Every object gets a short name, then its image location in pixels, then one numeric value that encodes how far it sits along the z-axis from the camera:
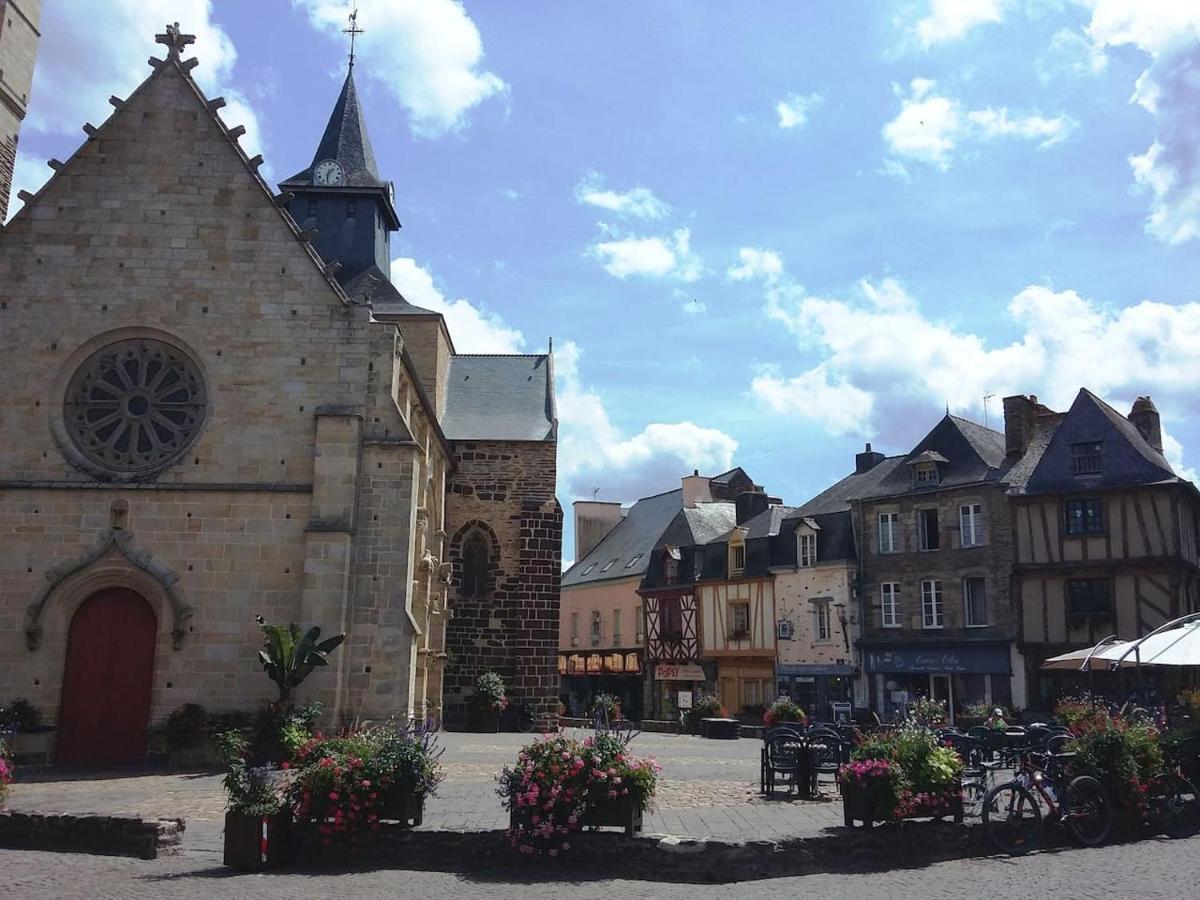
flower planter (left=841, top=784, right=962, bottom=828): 7.85
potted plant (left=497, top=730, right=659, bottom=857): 7.24
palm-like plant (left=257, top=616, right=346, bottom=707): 13.55
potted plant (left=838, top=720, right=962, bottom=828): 7.82
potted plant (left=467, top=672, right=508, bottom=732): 21.69
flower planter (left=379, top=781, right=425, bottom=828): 7.56
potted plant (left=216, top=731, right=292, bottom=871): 7.20
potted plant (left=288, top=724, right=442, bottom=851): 7.40
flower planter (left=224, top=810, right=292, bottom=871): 7.21
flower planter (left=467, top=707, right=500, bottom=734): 21.66
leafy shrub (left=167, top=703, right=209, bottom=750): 13.90
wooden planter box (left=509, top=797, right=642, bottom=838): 7.34
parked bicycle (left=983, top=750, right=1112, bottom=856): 7.92
